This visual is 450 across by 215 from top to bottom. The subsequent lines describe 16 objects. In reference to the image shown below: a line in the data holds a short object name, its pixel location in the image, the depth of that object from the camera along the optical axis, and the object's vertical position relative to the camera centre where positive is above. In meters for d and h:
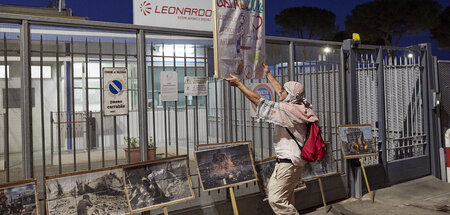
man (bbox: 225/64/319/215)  3.87 -0.23
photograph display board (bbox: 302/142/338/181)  5.34 -0.84
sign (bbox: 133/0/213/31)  13.09 +3.59
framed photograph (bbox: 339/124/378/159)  5.84 -0.50
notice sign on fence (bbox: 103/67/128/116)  3.95 +0.25
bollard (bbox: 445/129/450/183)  7.09 -0.78
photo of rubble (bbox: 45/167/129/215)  3.38 -0.72
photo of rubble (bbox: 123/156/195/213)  3.77 -0.72
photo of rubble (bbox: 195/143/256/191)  4.29 -0.63
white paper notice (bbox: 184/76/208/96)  4.51 +0.32
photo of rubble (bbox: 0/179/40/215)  3.10 -0.67
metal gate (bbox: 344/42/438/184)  6.67 +0.10
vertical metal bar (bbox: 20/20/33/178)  3.54 +0.14
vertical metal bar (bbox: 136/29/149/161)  4.20 +0.23
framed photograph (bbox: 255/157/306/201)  4.76 -0.78
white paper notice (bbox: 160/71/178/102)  4.35 +0.32
